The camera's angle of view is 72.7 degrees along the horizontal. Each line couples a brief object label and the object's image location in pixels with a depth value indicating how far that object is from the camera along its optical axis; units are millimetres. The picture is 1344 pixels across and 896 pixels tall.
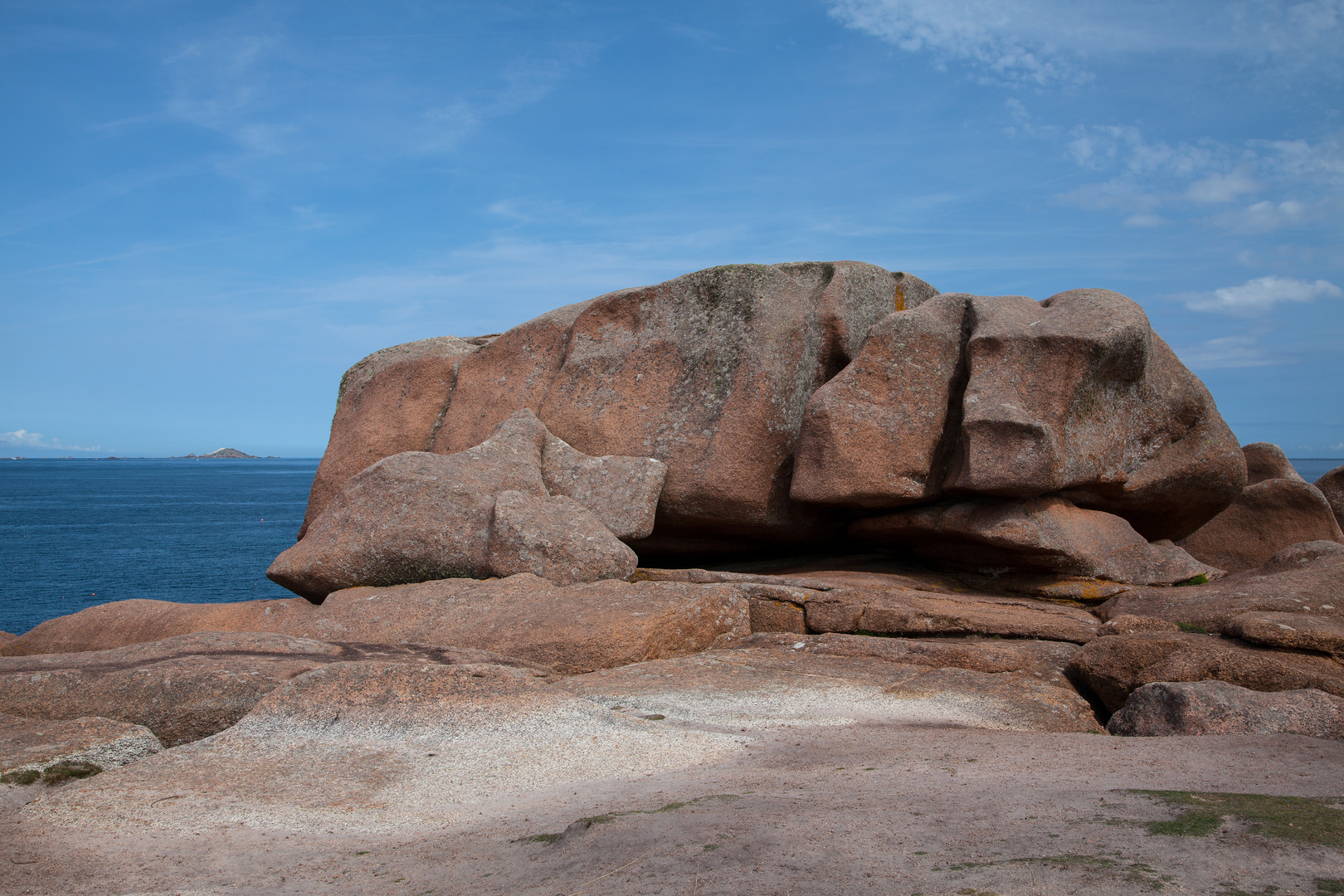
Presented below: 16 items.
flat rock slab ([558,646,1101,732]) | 6875
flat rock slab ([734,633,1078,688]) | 8359
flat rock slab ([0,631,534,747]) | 6820
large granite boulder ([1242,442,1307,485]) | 18266
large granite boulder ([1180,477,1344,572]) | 15594
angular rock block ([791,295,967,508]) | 12484
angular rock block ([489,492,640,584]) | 11156
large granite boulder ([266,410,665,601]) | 11227
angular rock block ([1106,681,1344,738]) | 6207
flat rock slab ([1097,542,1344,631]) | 9234
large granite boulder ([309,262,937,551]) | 13609
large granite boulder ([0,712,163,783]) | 5469
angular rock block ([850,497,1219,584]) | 11907
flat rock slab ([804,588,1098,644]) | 9625
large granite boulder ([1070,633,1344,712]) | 7246
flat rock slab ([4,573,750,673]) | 8805
